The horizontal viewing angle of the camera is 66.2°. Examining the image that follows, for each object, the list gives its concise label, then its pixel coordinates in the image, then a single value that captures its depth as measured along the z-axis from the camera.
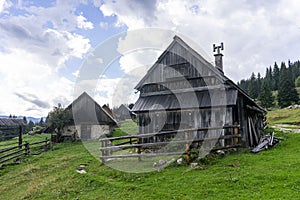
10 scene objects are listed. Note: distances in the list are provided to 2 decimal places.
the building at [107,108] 46.64
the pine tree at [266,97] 65.12
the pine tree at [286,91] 60.62
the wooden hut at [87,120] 29.45
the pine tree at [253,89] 78.50
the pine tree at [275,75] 97.80
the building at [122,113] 65.69
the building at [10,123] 23.53
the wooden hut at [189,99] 14.22
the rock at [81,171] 11.25
